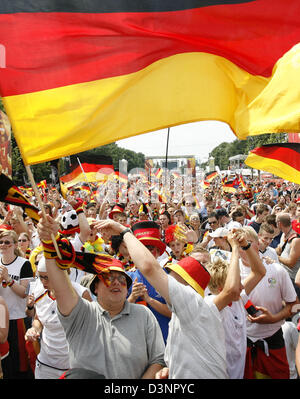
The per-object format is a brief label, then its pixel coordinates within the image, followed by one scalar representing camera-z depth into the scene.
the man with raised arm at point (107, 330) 2.79
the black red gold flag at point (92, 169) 12.07
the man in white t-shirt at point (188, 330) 2.53
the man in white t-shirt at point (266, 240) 5.38
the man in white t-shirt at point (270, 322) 4.17
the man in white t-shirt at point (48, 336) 3.97
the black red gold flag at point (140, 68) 3.01
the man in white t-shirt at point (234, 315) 3.51
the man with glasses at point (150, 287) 3.56
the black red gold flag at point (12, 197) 2.74
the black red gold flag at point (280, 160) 5.70
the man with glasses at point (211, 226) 7.70
